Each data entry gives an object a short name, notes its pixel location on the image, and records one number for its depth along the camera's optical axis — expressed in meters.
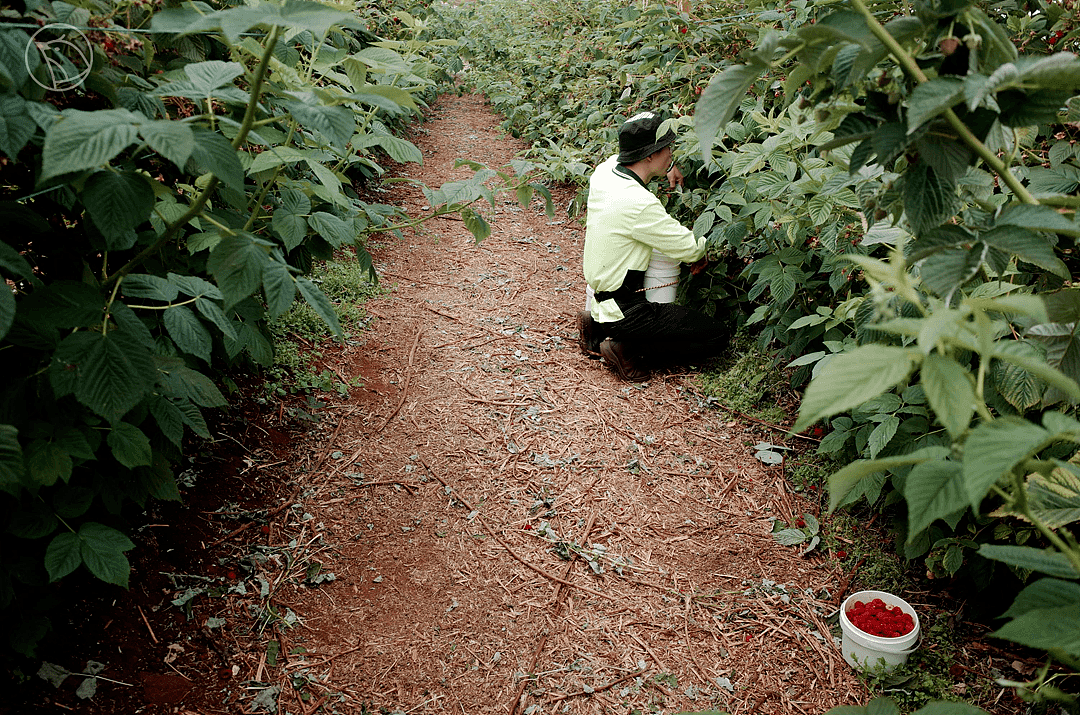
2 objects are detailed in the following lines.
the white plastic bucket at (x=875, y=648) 2.06
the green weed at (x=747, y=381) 3.37
